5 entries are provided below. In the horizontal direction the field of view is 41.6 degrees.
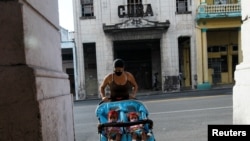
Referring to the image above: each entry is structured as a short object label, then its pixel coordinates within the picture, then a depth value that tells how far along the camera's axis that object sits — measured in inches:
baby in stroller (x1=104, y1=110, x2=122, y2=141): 197.3
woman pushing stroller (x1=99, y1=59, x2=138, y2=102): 229.9
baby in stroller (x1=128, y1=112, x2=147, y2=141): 194.1
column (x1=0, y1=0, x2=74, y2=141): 110.7
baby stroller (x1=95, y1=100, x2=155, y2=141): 196.1
